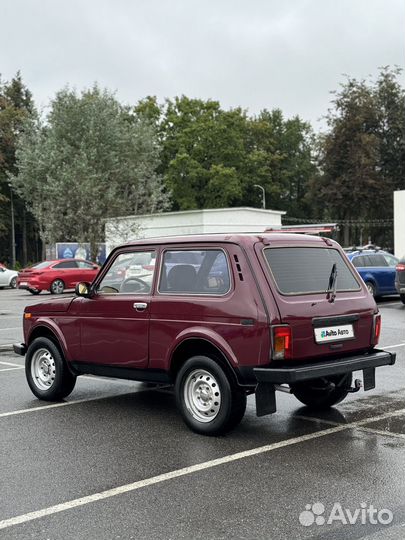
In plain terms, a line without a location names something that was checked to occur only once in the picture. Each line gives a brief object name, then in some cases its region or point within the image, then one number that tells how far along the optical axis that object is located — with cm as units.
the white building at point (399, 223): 4126
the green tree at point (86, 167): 3938
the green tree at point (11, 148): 5794
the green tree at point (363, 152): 5594
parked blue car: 2191
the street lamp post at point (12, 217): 5962
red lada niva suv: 607
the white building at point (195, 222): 4413
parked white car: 3588
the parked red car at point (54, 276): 2925
